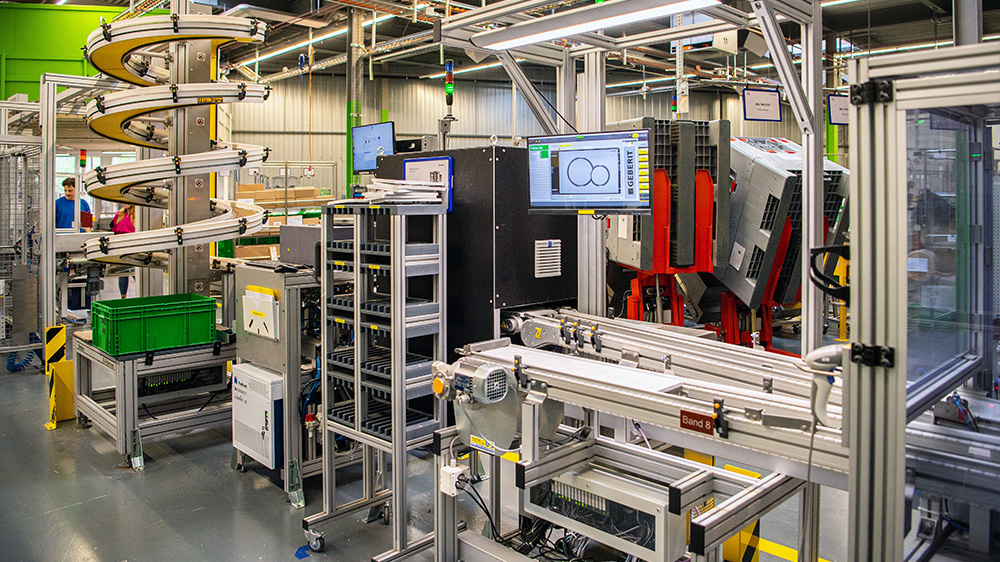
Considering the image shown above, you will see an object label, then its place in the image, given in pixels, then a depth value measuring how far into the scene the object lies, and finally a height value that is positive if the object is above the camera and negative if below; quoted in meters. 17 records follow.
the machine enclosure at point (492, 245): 3.51 +0.11
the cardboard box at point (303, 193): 9.50 +0.99
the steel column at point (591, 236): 3.88 +0.16
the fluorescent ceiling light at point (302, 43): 9.88 +3.53
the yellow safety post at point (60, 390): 5.16 -0.90
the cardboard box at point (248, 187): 10.28 +1.16
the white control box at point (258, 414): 3.77 -0.80
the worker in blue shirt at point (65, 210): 7.90 +0.64
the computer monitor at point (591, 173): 3.12 +0.42
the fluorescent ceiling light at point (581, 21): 2.63 +1.01
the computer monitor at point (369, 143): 6.64 +1.19
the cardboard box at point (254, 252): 9.21 +0.19
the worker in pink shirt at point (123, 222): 7.97 +0.51
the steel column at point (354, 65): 9.78 +2.77
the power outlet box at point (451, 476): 2.60 -0.77
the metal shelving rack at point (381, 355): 3.11 -0.43
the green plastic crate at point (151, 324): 4.29 -0.35
